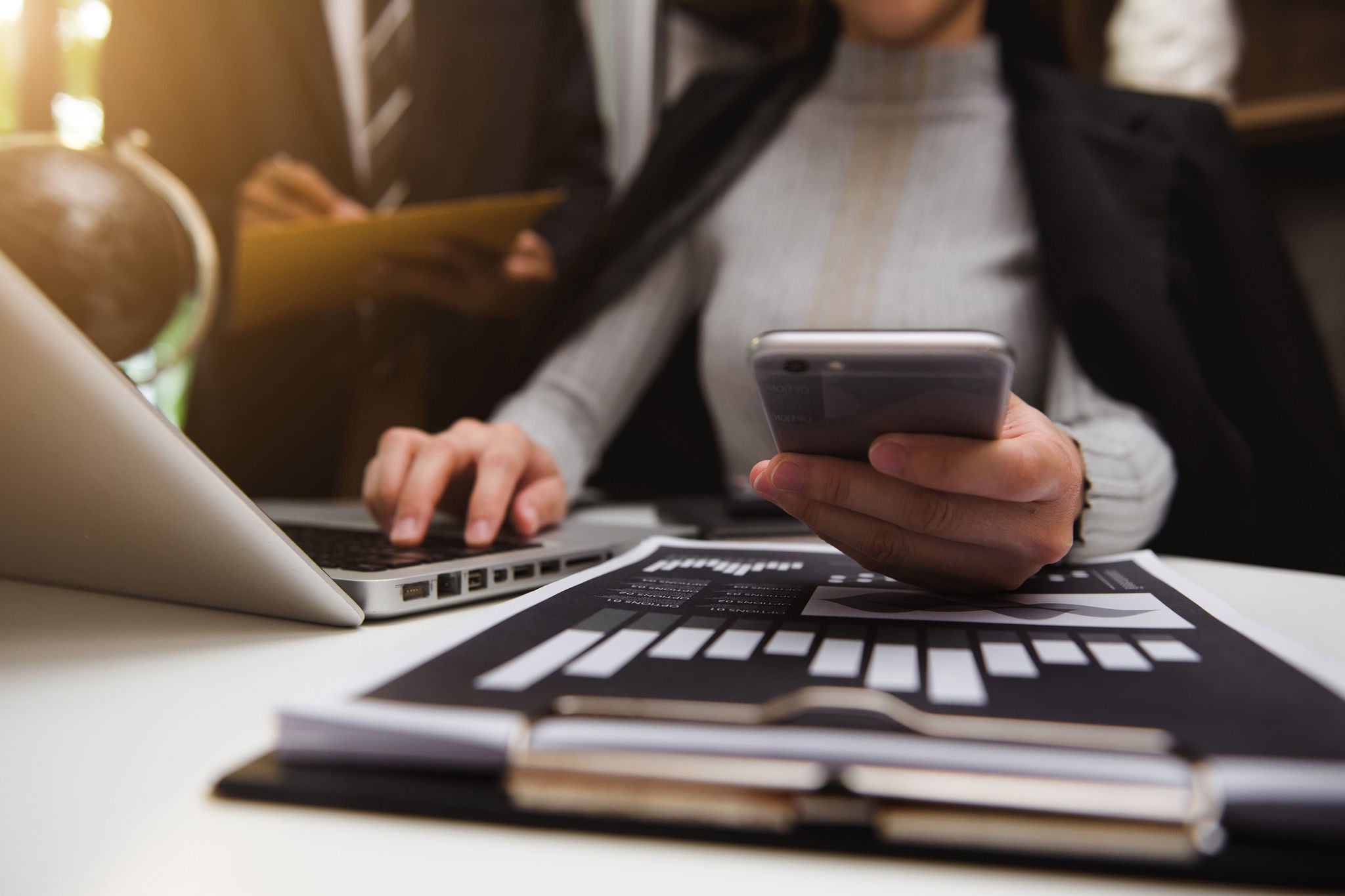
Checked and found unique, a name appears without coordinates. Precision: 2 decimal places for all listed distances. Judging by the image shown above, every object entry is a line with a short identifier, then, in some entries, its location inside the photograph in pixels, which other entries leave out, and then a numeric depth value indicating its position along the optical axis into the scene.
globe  0.77
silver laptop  0.27
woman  0.61
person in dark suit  1.23
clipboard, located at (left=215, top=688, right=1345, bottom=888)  0.16
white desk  0.17
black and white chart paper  0.20
